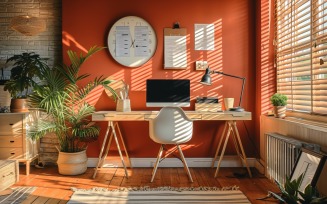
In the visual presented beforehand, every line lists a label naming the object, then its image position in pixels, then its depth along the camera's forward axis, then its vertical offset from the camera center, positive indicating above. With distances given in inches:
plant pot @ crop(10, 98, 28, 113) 159.6 -0.8
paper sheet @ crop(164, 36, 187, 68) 170.9 +26.3
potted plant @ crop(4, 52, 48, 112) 153.8 +12.4
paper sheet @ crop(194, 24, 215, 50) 171.5 +34.6
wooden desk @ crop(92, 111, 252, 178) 152.2 -6.3
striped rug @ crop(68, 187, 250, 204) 119.2 -35.4
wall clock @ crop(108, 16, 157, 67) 170.6 +32.1
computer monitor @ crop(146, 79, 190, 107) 164.1 +5.6
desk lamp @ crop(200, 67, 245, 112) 154.8 +10.8
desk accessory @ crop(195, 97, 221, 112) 160.1 -1.0
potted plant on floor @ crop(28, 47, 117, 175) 153.1 -4.5
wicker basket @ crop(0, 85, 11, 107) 165.3 +2.8
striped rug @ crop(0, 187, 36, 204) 118.3 -35.1
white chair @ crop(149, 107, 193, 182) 141.7 -10.4
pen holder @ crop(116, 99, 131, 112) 160.7 -1.2
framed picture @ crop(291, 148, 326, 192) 91.4 -19.3
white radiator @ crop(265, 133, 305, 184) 110.5 -19.4
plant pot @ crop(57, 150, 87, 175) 154.6 -28.4
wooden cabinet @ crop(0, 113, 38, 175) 156.0 -16.5
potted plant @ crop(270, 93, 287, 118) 139.3 -1.0
